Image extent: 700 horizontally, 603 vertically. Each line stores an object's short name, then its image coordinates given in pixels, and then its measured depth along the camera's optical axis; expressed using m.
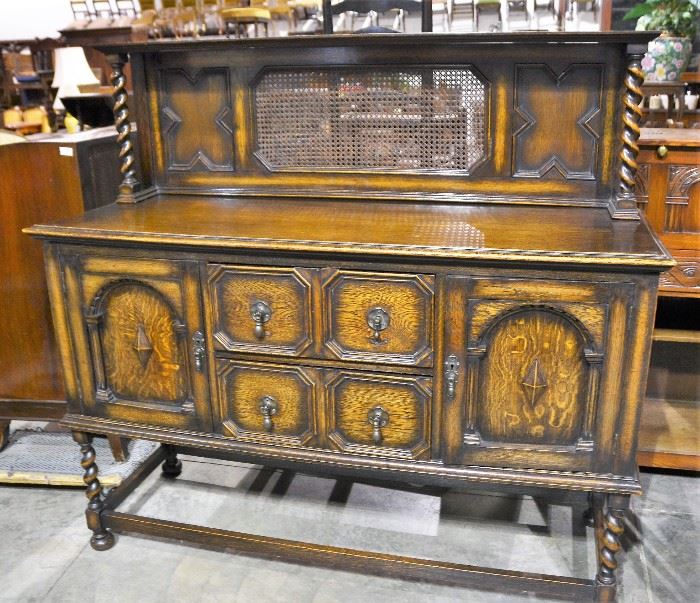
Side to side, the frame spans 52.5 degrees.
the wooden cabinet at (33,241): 2.77
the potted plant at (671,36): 3.33
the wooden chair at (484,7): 9.36
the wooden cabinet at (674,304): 2.60
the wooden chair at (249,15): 8.86
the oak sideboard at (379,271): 1.89
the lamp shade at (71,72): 4.39
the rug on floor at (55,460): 2.86
